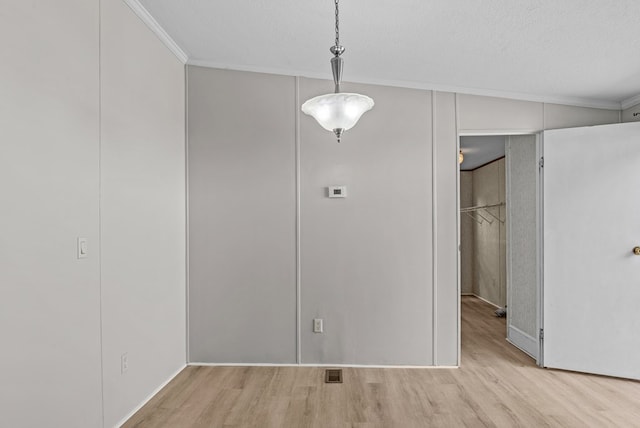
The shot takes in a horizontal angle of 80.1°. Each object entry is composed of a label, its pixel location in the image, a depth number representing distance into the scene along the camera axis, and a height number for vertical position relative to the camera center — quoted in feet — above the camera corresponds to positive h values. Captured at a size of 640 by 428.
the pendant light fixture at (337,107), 6.10 +1.77
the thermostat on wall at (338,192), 11.08 +0.67
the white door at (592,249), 10.13 -0.95
